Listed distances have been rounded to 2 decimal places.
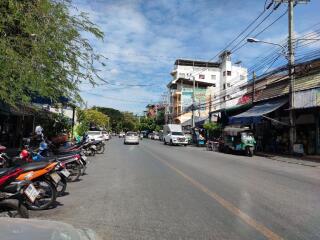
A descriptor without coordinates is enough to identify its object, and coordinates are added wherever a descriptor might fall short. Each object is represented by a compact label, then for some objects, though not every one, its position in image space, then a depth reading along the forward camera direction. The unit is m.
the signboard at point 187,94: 52.52
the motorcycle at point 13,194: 3.96
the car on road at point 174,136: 27.91
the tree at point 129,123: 81.27
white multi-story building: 53.08
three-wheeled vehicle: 17.21
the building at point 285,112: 15.83
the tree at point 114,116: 81.49
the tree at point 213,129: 26.39
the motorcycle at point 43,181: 4.91
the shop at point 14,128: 15.21
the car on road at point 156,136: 47.23
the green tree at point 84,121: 26.47
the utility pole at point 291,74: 15.82
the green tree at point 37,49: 6.20
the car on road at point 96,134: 20.49
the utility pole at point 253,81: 20.58
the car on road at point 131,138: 27.98
